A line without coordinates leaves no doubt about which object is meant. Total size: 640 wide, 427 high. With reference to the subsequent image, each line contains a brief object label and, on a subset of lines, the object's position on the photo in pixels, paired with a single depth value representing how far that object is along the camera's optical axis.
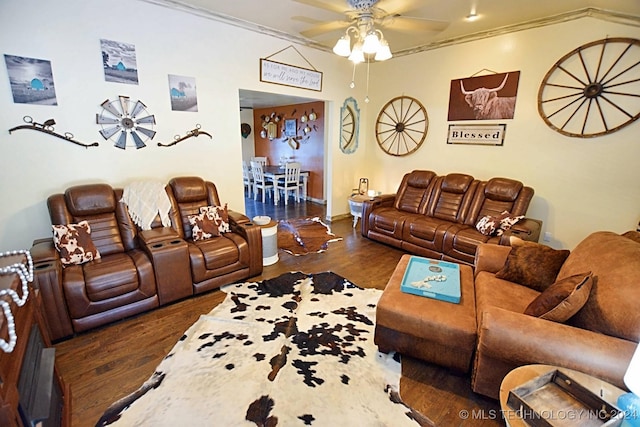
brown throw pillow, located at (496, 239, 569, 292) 2.16
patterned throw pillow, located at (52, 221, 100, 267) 2.46
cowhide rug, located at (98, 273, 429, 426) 1.66
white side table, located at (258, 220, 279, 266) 3.57
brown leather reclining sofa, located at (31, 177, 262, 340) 2.25
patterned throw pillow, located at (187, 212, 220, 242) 3.17
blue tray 2.07
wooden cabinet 0.99
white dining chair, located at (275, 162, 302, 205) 6.70
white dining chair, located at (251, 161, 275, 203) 6.99
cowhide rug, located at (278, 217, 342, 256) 4.20
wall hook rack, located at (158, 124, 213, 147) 3.46
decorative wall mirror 5.35
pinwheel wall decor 3.01
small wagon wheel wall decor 4.88
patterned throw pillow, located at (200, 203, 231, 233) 3.31
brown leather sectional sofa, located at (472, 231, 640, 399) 1.37
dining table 6.73
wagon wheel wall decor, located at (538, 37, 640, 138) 3.06
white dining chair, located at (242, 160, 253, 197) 7.65
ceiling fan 2.72
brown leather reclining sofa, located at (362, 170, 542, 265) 3.48
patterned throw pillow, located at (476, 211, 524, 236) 3.36
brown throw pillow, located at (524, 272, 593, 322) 1.54
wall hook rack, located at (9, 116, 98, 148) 2.62
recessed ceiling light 3.34
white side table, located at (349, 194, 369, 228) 5.07
